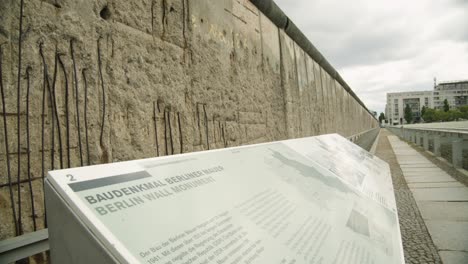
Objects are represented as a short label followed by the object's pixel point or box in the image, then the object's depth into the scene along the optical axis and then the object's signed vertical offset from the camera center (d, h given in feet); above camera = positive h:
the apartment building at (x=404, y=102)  430.82 +16.63
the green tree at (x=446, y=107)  314.55 +6.67
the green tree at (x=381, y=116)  425.52 +1.58
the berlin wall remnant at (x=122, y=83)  5.14 +0.83
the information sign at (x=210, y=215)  3.11 -0.91
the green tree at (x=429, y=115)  292.65 +0.39
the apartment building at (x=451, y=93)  414.96 +24.56
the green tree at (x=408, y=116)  350.84 +0.51
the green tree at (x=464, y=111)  274.36 +2.47
